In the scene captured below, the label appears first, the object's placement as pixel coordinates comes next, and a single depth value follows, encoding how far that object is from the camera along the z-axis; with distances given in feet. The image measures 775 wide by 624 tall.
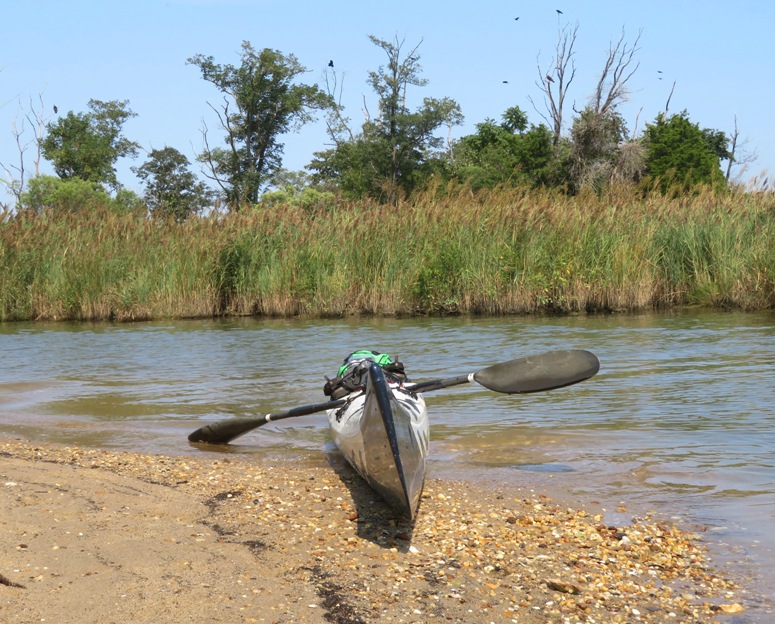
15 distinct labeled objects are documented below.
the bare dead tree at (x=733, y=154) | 157.69
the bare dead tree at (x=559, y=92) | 131.34
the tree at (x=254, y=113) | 142.31
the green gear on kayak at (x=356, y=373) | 22.04
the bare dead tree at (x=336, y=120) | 153.48
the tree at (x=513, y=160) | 119.55
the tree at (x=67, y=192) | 131.75
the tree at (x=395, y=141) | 131.64
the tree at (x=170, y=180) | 151.43
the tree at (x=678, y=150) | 118.32
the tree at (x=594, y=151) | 121.90
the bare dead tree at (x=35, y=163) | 153.81
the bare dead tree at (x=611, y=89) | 129.18
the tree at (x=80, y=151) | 159.92
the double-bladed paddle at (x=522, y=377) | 22.52
